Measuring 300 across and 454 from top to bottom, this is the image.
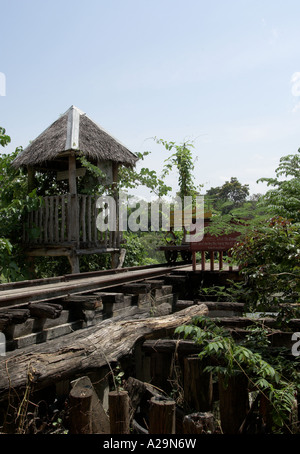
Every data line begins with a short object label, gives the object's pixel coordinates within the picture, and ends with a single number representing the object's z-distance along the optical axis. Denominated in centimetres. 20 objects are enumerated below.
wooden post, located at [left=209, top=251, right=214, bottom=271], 712
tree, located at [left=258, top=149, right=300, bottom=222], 507
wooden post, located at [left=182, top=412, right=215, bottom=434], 246
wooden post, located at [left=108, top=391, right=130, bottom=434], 266
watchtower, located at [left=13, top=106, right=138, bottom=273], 1005
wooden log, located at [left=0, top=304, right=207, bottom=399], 301
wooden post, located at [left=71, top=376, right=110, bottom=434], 287
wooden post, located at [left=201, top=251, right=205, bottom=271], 724
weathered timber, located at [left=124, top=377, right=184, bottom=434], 338
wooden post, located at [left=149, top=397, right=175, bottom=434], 251
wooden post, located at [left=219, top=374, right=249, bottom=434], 301
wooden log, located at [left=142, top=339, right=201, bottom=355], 358
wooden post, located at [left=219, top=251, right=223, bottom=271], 681
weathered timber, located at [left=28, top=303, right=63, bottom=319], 395
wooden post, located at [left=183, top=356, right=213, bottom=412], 333
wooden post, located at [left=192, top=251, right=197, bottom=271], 727
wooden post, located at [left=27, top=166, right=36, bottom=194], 1152
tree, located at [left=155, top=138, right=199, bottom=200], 963
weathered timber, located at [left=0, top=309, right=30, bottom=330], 358
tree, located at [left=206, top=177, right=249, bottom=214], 1824
